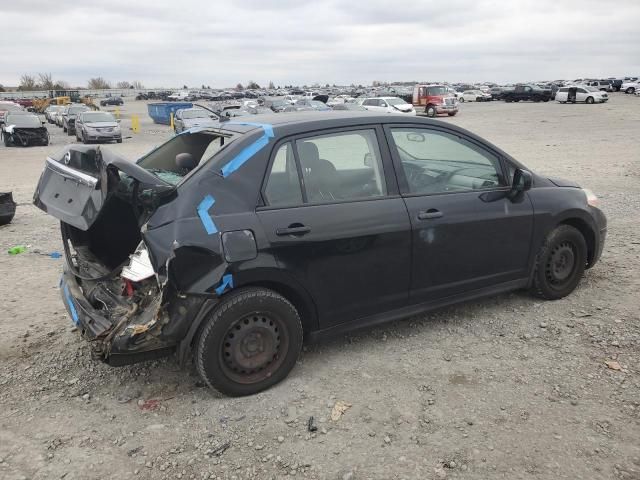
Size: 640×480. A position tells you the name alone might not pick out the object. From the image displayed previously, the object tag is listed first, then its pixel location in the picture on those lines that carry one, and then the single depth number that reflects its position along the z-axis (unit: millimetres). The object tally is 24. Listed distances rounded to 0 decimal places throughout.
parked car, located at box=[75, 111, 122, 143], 23281
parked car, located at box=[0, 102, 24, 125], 29367
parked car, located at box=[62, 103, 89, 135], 28244
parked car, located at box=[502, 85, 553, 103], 50000
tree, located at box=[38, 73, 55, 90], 108062
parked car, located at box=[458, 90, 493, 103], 59188
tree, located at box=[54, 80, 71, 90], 112281
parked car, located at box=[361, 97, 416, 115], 30891
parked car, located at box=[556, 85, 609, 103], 42844
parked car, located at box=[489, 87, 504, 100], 56750
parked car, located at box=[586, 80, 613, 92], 63975
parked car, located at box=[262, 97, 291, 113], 34472
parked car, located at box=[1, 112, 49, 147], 22188
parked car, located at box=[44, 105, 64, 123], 37844
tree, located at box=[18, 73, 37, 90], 104838
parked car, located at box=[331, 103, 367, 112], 27125
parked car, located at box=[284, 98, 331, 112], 30909
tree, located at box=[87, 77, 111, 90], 135750
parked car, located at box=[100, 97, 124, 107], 75319
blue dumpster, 38281
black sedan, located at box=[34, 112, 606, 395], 3135
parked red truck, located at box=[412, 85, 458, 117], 34969
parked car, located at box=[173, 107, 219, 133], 25141
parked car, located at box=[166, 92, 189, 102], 78000
